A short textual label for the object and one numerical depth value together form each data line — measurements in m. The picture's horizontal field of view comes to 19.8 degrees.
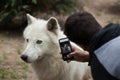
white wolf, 4.02
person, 2.70
